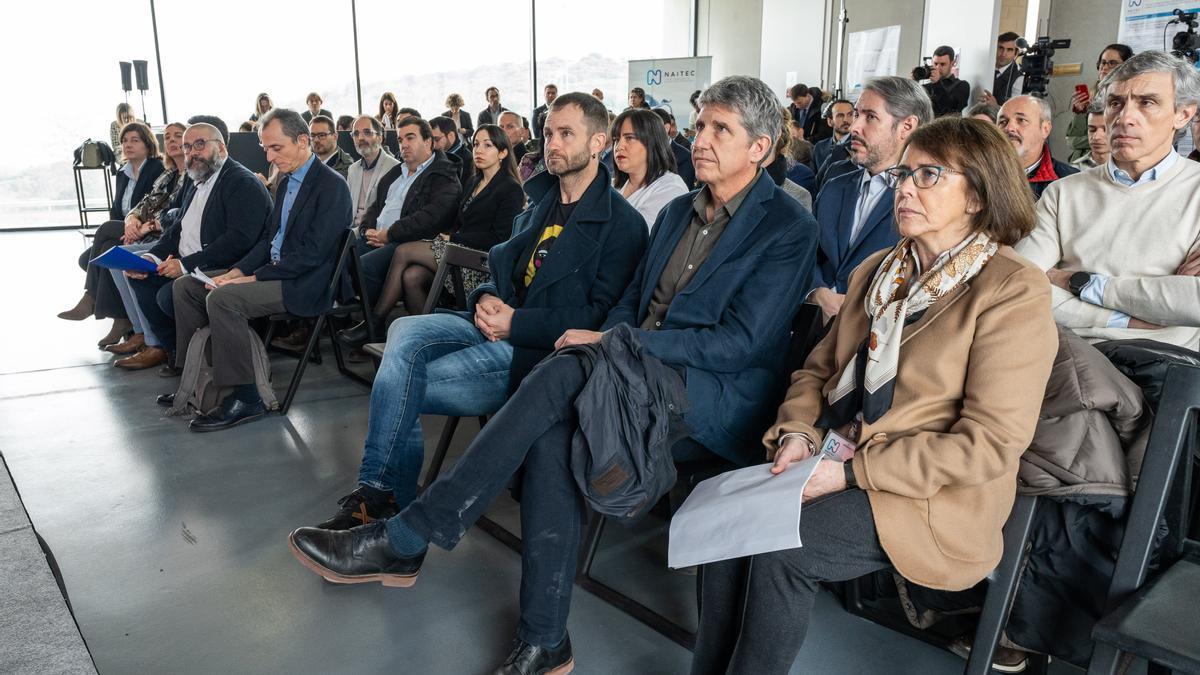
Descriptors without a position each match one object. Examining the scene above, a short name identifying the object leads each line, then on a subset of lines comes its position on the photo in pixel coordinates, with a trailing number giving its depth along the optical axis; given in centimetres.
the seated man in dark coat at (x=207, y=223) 396
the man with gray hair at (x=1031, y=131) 340
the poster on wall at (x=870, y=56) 859
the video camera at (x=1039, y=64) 602
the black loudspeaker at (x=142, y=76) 1010
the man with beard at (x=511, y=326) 232
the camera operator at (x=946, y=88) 701
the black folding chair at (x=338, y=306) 367
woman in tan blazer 142
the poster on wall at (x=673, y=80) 1157
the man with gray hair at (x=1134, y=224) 193
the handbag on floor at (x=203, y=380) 356
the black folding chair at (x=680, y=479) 198
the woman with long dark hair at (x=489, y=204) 470
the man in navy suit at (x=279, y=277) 351
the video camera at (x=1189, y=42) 577
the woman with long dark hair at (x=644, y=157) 354
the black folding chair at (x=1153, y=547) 126
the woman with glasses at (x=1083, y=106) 588
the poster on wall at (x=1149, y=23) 657
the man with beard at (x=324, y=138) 650
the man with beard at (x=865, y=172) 263
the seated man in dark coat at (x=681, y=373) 179
